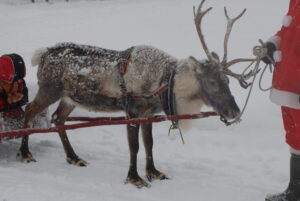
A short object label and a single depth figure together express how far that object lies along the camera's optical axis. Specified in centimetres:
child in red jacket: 452
